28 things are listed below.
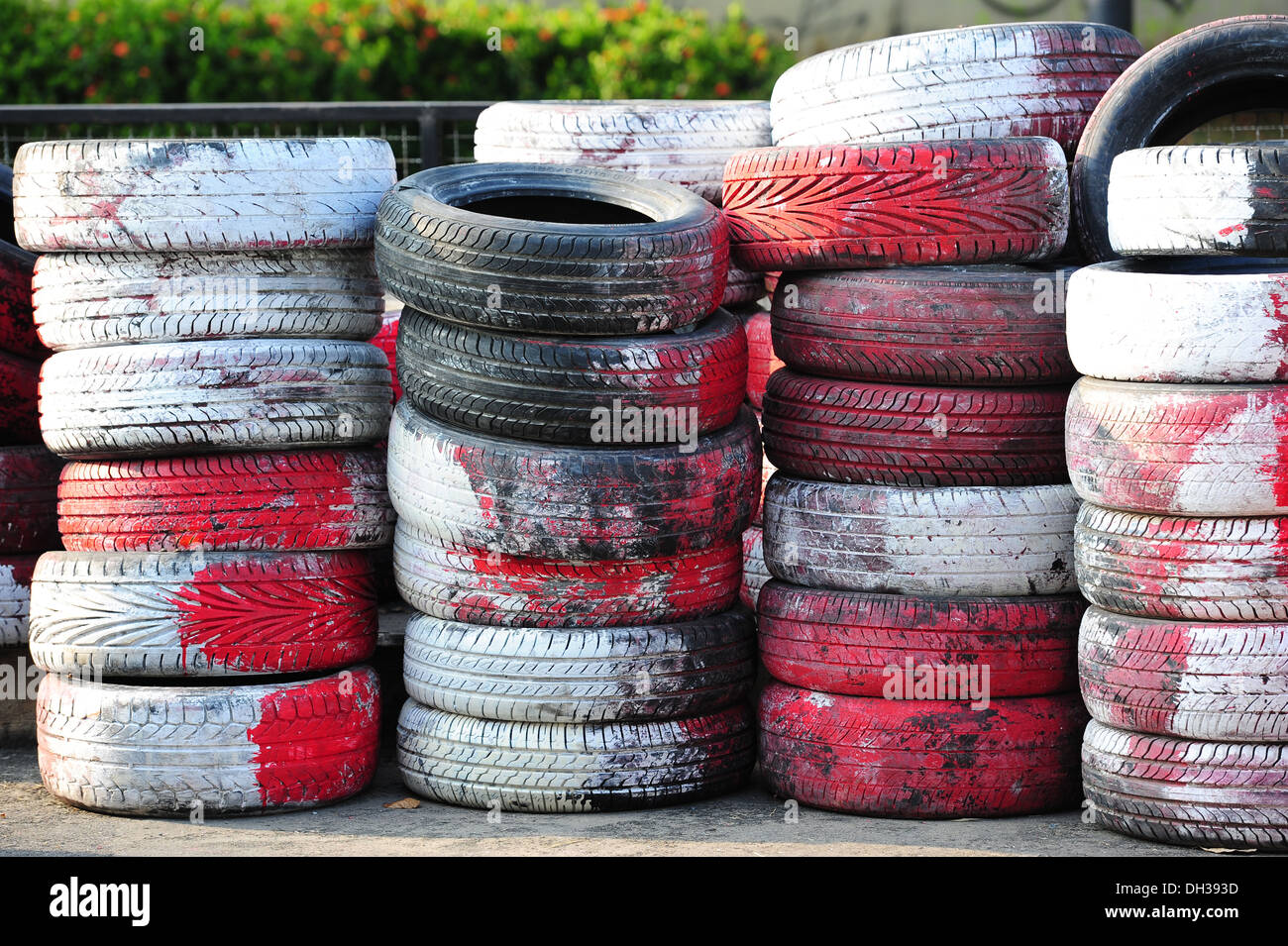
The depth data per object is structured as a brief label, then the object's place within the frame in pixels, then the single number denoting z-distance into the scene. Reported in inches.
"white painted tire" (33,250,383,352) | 219.6
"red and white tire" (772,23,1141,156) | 222.7
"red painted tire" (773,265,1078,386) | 214.1
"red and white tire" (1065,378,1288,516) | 191.5
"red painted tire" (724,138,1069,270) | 213.3
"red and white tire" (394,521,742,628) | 213.6
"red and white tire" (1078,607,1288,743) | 192.1
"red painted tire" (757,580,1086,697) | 211.6
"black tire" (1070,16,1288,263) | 219.1
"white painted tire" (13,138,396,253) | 217.5
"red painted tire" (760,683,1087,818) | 210.5
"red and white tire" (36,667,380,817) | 212.7
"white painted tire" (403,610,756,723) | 212.7
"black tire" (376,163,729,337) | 205.5
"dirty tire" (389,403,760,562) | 207.9
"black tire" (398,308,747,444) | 207.5
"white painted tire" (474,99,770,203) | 251.9
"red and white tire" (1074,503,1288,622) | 193.0
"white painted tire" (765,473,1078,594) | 213.5
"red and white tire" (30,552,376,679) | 214.7
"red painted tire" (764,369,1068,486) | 215.5
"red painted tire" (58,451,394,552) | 218.8
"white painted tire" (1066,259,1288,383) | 191.5
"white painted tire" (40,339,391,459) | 216.8
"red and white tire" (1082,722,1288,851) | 191.5
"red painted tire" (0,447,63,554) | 243.8
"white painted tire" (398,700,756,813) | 212.5
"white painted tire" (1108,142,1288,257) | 193.9
